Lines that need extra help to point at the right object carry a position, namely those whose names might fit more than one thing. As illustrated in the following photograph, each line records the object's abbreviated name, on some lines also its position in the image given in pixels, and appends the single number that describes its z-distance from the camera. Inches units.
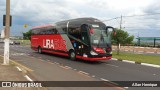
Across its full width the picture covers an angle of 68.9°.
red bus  345.2
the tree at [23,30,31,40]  2073.8
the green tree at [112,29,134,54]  527.0
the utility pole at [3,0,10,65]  297.9
